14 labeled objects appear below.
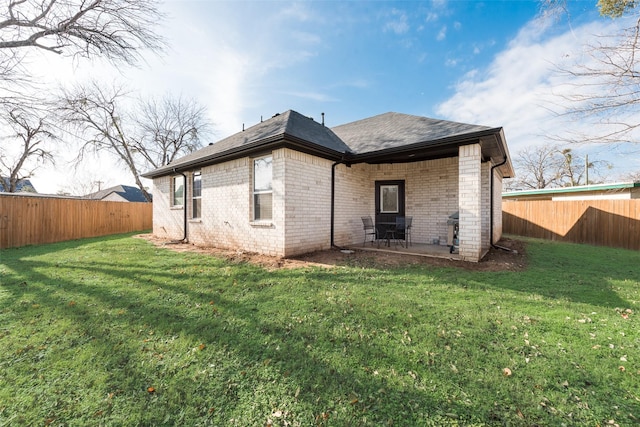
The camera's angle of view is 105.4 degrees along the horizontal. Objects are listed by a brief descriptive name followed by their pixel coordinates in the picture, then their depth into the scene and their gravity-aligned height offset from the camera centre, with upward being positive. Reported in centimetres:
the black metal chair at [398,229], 776 -63
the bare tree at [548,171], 2277 +413
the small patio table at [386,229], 873 -66
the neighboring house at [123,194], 3089 +233
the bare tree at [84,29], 636 +496
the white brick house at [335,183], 602 +87
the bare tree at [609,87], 618 +329
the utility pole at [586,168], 2114 +377
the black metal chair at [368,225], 807 -50
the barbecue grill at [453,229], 704 -55
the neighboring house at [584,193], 1052 +92
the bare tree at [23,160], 1991 +443
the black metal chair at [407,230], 754 -62
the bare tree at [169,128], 2189 +791
